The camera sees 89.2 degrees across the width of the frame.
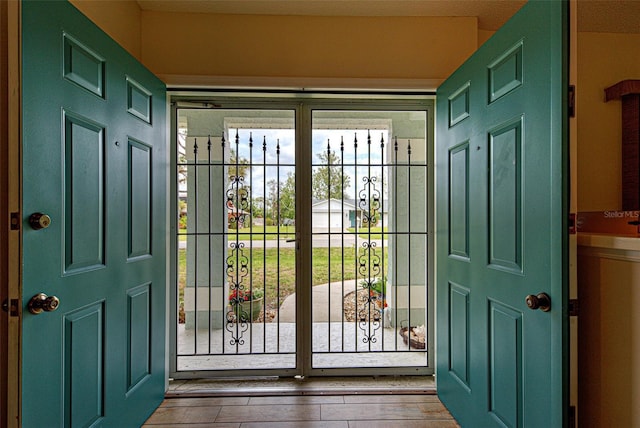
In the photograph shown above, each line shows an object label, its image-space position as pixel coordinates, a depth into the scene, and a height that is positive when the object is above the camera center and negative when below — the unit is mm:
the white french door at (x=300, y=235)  2441 -151
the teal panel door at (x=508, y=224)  1188 -44
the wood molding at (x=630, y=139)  2199 +522
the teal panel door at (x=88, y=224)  1195 -38
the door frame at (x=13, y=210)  1128 +20
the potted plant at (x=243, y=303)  2465 -671
